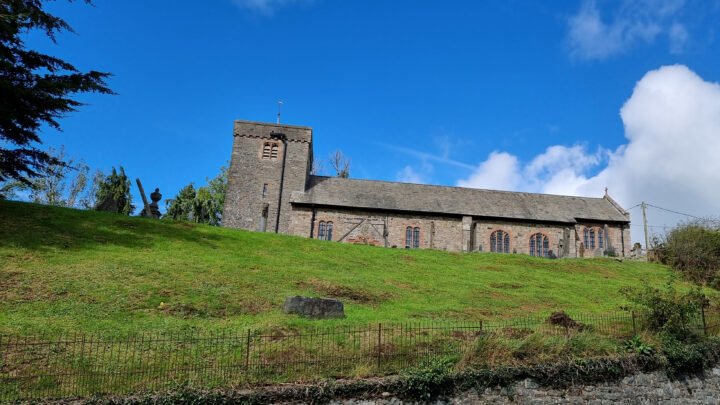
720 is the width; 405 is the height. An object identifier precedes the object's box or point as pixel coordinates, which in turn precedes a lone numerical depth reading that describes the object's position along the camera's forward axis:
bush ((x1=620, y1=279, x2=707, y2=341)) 13.75
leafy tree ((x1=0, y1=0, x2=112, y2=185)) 20.86
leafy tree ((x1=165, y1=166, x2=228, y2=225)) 54.98
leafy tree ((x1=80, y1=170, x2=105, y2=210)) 49.66
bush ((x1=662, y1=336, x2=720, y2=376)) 12.96
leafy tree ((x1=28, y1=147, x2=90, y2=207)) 46.66
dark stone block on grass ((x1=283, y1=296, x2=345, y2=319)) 14.78
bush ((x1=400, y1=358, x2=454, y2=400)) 10.09
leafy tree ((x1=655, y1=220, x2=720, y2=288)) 30.98
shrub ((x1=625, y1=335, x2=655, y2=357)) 12.76
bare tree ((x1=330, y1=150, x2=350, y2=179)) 61.71
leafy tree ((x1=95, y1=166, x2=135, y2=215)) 45.16
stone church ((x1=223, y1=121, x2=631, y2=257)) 37.72
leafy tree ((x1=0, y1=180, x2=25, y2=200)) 44.08
